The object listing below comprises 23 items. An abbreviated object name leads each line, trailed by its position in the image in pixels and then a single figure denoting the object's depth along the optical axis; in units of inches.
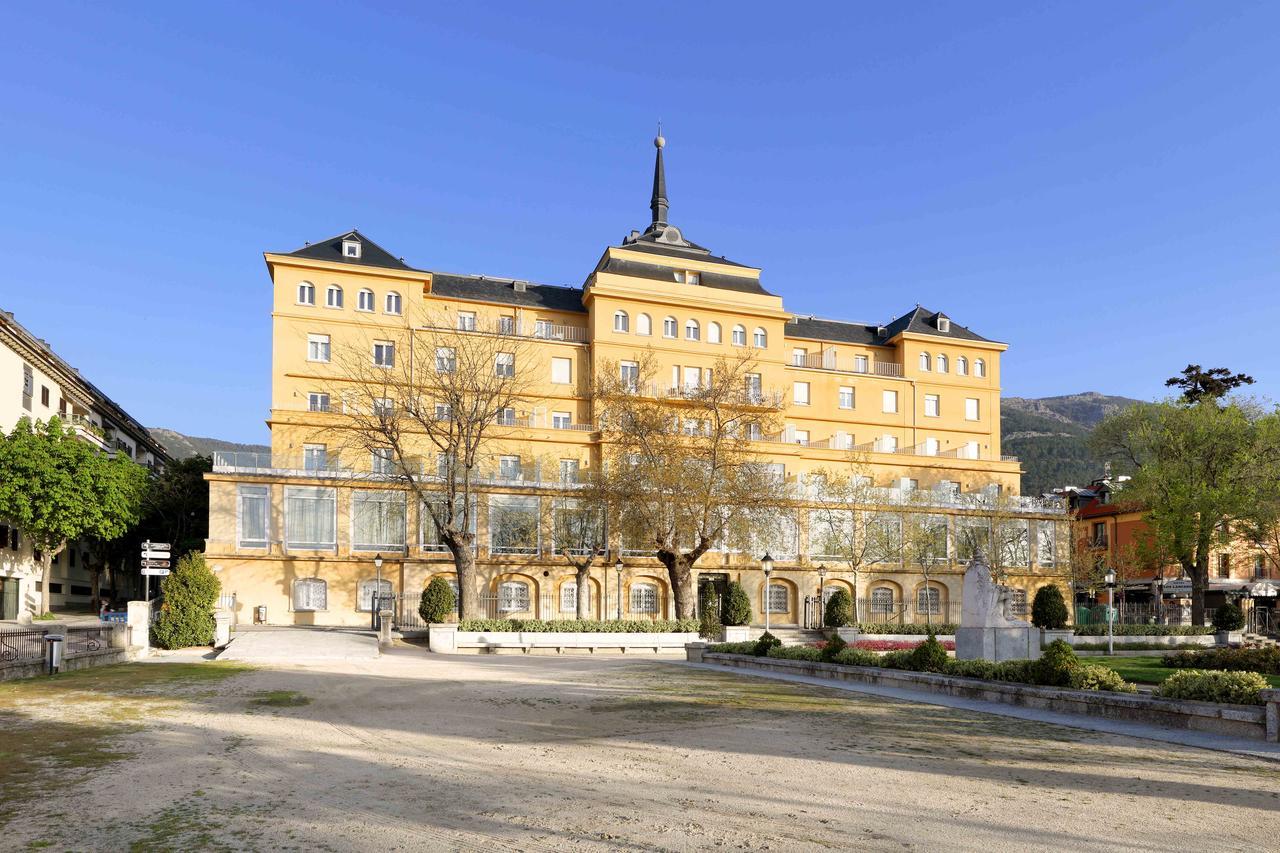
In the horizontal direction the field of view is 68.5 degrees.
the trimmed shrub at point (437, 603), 1462.8
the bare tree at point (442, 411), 1412.4
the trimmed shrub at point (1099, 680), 633.6
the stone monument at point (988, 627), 849.5
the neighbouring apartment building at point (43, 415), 1808.6
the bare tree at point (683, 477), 1461.6
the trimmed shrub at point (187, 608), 1171.9
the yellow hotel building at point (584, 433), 1768.0
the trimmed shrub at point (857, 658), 886.4
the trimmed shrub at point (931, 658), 784.0
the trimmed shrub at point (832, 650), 925.8
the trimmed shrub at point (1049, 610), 1679.4
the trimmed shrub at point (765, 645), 1051.9
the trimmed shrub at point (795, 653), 959.0
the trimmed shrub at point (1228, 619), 1604.3
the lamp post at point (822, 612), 1610.7
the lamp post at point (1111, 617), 1346.0
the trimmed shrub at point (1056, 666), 657.6
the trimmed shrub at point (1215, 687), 537.5
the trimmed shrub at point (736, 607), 1683.1
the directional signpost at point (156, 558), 1148.8
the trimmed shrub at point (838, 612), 1620.3
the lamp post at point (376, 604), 1555.1
